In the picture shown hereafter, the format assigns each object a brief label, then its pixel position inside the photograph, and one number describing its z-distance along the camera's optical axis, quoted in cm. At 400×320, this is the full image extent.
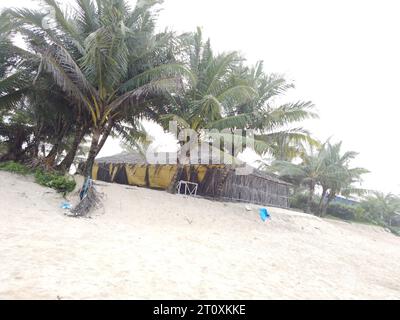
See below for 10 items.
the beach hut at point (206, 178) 1452
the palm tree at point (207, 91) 1088
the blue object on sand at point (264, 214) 1184
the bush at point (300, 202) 2686
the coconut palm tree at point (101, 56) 848
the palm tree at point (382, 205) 2703
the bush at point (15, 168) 930
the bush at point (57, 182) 849
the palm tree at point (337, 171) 2109
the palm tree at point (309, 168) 2178
